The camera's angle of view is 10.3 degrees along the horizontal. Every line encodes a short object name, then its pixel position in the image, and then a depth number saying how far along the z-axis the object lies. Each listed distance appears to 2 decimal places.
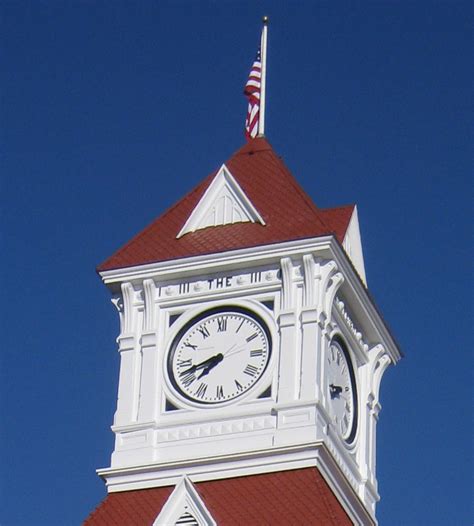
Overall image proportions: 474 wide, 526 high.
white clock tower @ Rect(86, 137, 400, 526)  48.84
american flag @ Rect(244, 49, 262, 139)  55.03
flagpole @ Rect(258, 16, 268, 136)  54.94
